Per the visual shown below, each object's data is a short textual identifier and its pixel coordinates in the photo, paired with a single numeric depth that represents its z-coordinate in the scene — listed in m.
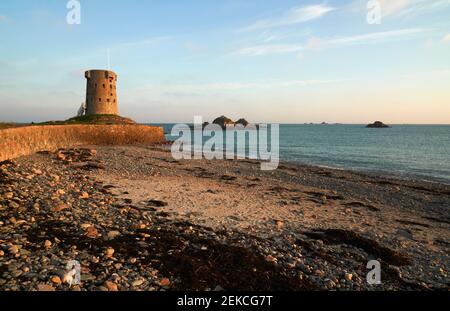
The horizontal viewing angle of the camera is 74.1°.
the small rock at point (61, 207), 10.77
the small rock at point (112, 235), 8.96
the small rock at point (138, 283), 6.63
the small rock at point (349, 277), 7.86
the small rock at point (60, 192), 12.80
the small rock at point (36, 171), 15.94
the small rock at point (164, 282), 6.86
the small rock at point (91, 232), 8.91
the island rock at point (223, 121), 188.12
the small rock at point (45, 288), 6.02
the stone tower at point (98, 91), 59.09
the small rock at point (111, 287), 6.34
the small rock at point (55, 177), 15.27
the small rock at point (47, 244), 7.95
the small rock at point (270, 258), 8.53
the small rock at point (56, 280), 6.30
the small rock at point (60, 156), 23.29
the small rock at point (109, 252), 7.83
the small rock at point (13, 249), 7.35
